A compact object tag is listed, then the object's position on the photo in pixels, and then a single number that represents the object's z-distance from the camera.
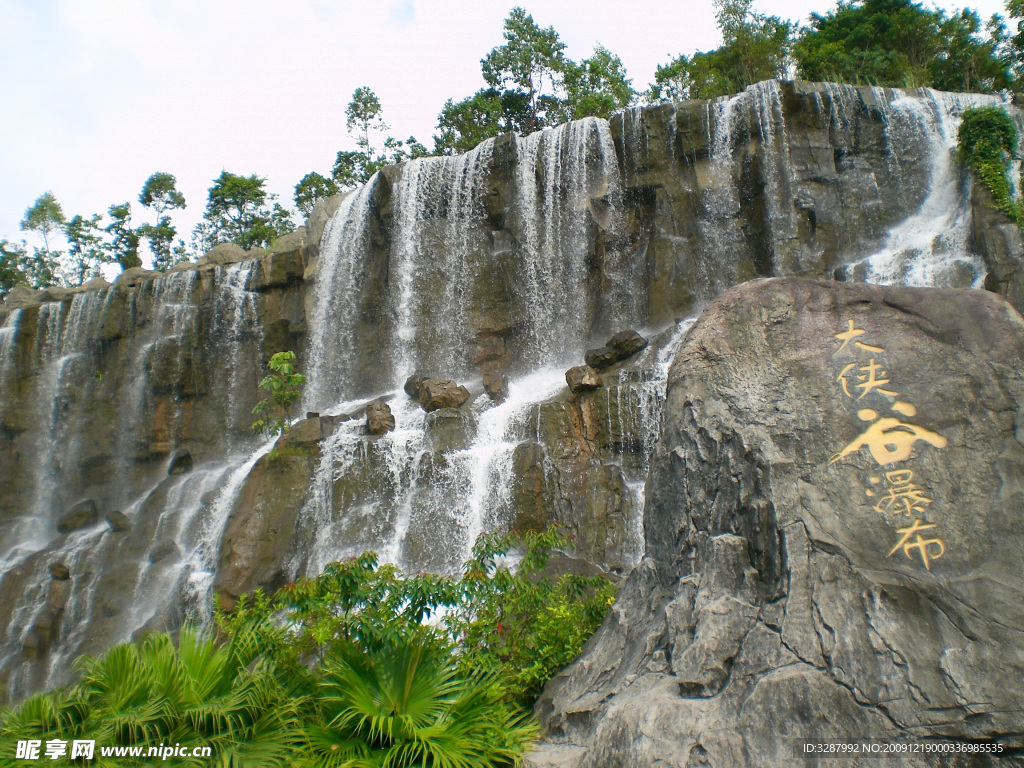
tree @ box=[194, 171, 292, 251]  30.48
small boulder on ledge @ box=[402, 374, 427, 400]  14.16
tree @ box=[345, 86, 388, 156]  30.58
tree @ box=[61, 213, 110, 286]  32.62
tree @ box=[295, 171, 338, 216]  29.60
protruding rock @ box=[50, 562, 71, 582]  13.37
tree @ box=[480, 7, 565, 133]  28.53
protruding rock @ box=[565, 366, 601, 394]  11.67
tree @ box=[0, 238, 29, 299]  30.27
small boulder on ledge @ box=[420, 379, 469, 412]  12.89
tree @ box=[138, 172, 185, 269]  32.50
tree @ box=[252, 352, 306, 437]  14.47
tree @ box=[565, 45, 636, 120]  27.88
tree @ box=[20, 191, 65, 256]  35.88
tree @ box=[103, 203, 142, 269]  31.36
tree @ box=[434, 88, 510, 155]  27.55
